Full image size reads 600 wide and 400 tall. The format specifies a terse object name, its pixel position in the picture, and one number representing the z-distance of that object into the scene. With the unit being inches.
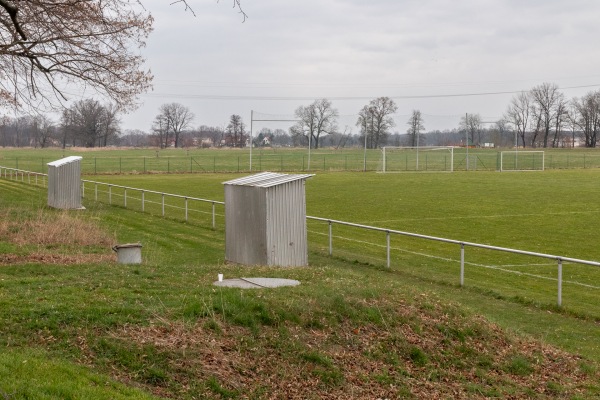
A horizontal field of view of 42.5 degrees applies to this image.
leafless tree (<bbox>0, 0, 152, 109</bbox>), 675.4
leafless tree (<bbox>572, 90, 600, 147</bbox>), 4667.8
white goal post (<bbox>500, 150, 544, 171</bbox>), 3039.4
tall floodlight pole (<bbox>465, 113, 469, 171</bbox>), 3374.3
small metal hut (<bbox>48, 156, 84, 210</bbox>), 1151.6
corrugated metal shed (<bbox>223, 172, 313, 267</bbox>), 594.2
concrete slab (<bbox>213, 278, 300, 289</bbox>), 400.2
